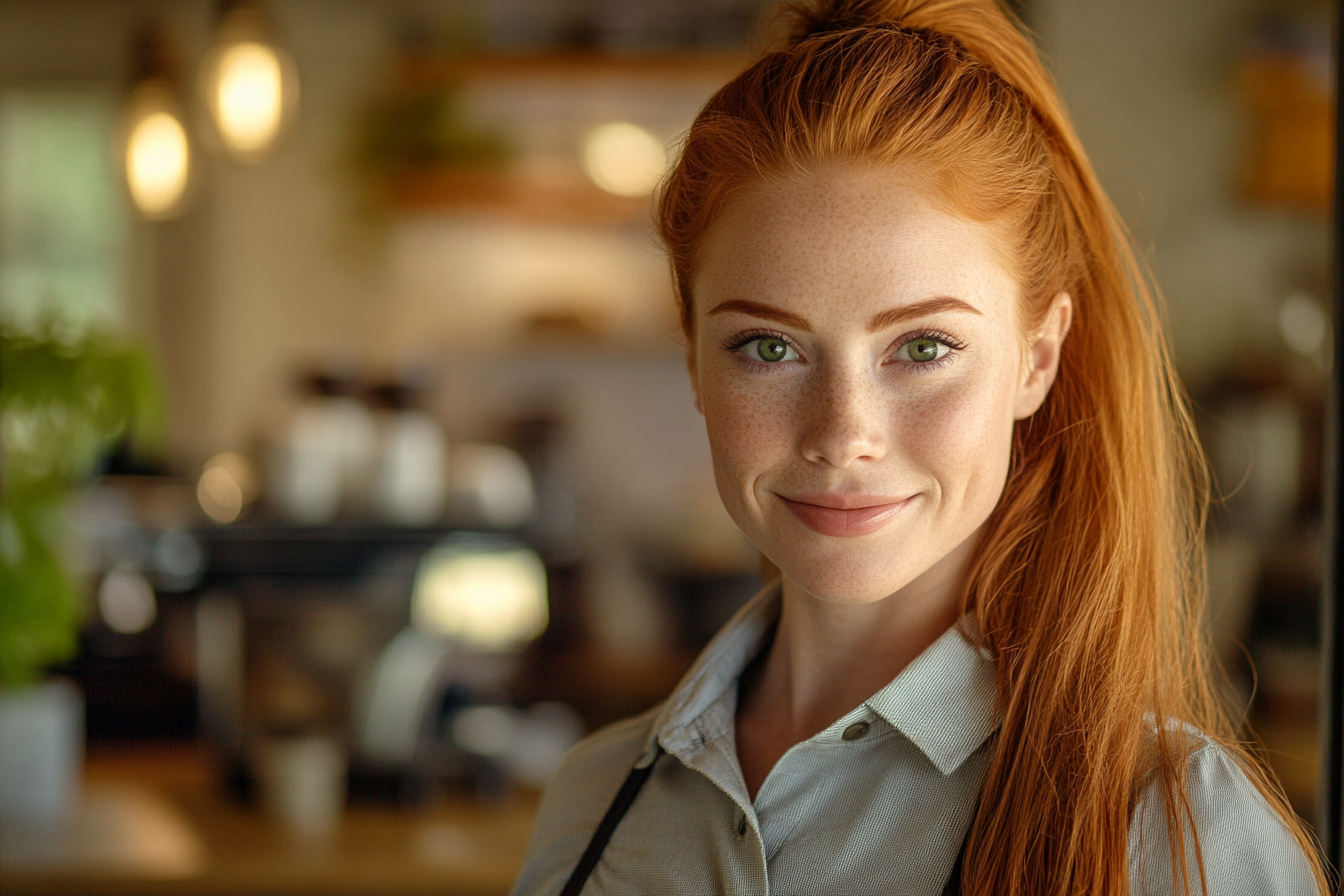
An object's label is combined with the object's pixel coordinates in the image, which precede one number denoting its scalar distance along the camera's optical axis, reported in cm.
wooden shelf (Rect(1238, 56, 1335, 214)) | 336
